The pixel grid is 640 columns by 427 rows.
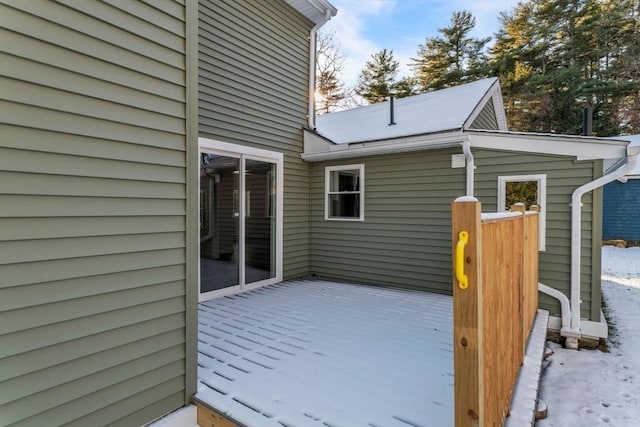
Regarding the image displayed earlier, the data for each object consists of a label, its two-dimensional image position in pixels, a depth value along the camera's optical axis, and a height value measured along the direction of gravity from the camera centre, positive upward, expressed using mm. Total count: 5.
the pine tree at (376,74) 18438 +7602
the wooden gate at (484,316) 1227 -468
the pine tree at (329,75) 15291 +6544
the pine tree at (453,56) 17266 +8143
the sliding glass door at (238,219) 4672 -139
